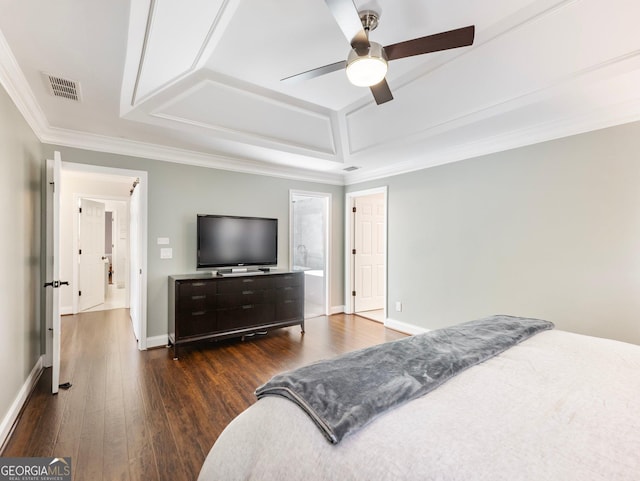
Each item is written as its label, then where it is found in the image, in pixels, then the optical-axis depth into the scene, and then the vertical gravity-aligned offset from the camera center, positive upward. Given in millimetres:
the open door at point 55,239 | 2457 +7
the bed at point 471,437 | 771 -568
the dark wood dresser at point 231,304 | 3385 -790
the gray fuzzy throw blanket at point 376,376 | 973 -532
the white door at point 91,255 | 5367 -287
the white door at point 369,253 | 5375 -234
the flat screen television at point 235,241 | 3900 -16
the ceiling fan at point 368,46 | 1463 +1055
